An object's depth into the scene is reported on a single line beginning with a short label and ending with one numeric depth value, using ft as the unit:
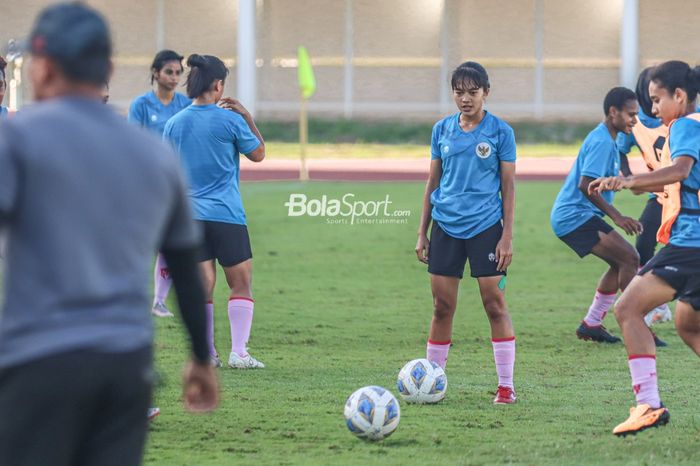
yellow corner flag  170.09
